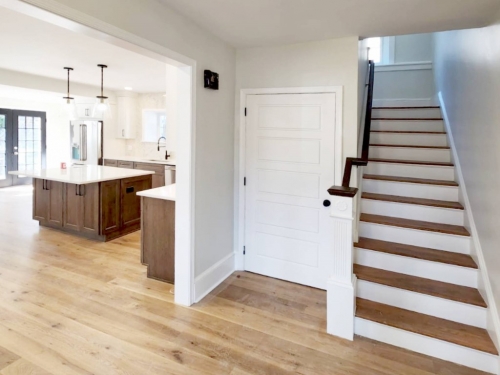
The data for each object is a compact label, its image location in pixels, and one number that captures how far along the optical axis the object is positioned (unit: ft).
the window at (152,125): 25.05
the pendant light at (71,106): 15.69
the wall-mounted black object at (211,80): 9.22
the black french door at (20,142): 27.12
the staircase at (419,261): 7.30
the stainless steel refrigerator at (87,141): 23.85
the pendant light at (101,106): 15.34
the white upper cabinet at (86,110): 23.84
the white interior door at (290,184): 10.09
